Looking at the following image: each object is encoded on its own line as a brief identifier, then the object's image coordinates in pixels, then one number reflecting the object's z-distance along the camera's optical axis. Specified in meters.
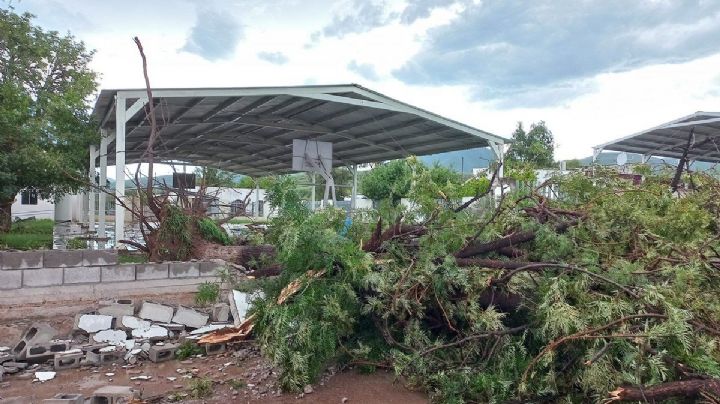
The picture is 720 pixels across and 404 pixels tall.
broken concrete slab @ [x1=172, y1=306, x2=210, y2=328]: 5.89
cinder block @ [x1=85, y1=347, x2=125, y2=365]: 4.86
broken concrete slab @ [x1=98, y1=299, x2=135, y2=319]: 5.67
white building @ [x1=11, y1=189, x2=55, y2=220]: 24.60
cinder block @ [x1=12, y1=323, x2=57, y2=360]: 4.99
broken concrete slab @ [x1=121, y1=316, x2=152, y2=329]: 5.58
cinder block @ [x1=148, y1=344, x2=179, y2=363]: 4.94
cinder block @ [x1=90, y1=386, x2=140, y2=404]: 3.67
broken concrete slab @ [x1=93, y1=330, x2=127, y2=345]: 5.33
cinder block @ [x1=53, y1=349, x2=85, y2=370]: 4.73
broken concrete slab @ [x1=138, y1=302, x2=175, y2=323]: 5.77
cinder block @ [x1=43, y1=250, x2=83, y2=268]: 6.17
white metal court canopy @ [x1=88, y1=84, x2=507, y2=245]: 8.94
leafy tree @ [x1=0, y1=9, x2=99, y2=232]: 8.84
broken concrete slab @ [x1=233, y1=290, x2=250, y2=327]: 5.92
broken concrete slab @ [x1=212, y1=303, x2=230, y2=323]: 6.13
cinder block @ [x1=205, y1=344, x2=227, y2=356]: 5.13
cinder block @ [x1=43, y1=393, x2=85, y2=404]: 3.47
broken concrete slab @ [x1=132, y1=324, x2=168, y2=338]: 5.49
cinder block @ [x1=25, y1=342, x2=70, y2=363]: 4.81
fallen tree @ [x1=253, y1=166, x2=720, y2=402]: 2.99
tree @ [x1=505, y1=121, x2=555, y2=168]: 27.23
